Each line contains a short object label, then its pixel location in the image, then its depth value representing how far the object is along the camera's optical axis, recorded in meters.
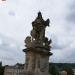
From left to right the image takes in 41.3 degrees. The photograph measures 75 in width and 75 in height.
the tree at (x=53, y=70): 23.06
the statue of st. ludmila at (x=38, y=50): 7.35
